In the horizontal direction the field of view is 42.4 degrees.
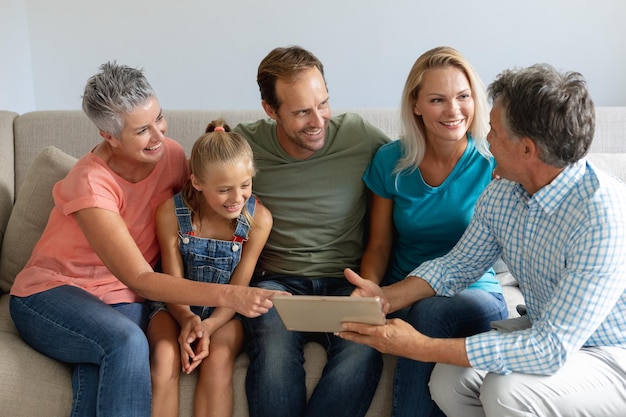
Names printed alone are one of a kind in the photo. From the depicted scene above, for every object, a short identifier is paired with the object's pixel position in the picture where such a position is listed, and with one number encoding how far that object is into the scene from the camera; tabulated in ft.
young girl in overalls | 6.78
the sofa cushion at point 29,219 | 8.18
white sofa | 6.65
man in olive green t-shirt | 7.39
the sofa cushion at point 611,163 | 8.17
